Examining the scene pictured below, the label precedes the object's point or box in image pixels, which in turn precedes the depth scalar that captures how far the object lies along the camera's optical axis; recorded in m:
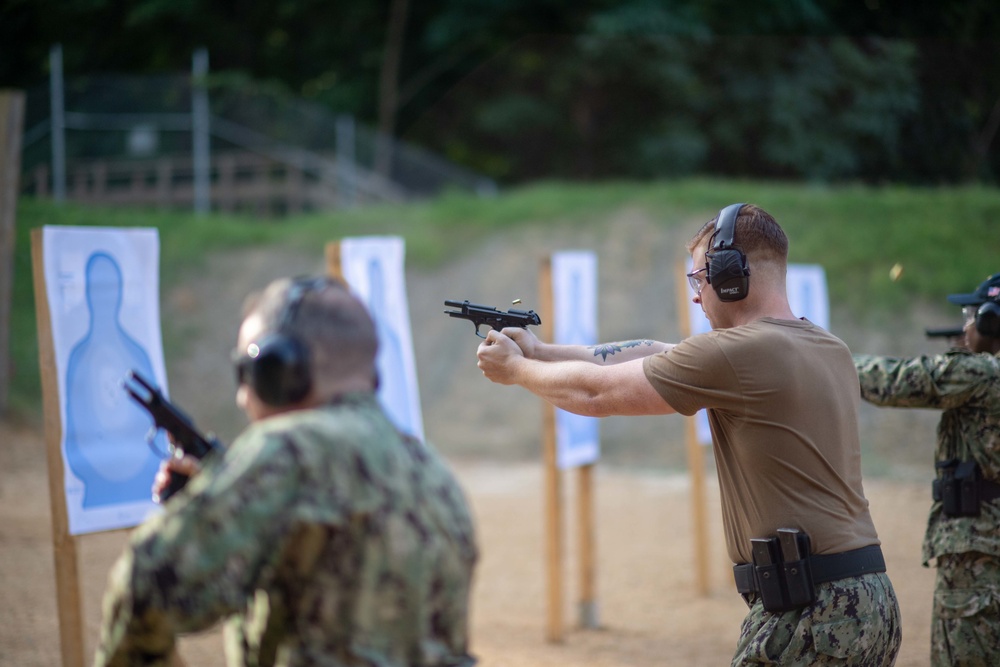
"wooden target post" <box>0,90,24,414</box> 9.98
